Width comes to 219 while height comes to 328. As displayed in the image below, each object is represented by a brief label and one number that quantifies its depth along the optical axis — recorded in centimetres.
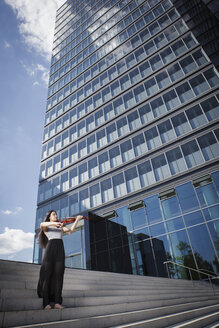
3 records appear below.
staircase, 317
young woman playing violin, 340
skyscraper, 1530
